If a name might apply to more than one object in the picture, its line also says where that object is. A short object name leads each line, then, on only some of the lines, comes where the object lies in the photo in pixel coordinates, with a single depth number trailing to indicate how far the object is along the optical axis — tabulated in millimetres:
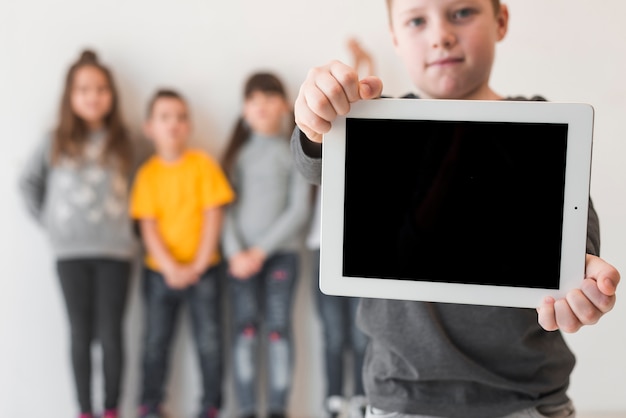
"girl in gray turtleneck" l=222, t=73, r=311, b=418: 2244
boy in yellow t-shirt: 2234
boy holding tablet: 841
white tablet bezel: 714
